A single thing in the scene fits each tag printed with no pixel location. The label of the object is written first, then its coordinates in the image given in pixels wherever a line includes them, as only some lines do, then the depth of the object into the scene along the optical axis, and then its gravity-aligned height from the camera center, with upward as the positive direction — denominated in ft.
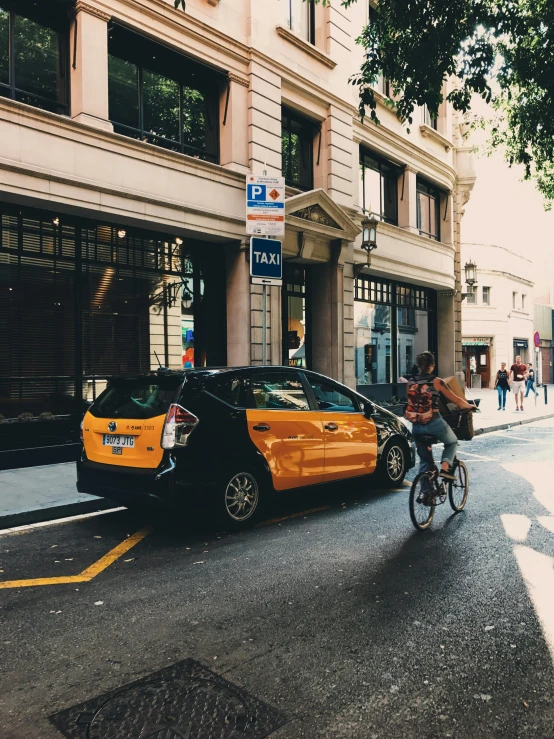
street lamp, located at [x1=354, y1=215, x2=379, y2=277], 53.16 +11.26
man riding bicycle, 20.17 -1.65
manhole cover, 8.62 -5.39
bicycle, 19.53 -4.60
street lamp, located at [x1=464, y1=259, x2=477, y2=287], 69.41 +9.99
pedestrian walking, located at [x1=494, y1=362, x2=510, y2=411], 69.56 -3.38
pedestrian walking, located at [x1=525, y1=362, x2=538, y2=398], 87.48 -3.25
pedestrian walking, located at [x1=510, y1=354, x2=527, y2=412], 66.69 -2.31
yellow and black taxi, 18.33 -2.62
